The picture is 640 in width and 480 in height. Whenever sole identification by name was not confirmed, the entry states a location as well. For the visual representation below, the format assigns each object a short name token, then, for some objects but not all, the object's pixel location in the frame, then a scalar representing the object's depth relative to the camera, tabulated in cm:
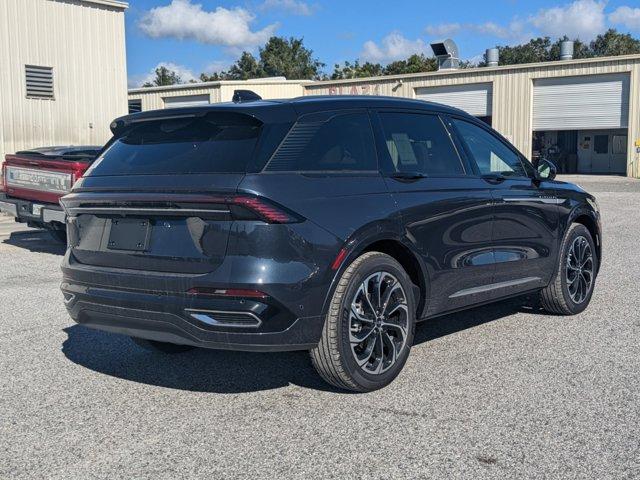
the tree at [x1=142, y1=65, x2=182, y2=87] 9431
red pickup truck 953
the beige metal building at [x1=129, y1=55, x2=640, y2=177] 3491
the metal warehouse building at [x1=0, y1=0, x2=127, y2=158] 1952
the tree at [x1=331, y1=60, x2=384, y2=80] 7031
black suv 385
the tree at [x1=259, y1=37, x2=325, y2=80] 8494
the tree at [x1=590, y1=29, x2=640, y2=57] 7194
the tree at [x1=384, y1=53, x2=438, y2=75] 6531
